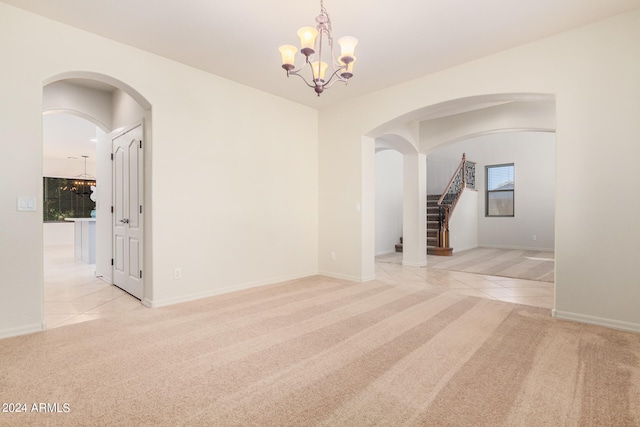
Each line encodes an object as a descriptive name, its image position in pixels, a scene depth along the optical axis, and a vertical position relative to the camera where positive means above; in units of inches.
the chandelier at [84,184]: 428.1 +38.9
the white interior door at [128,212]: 160.4 +0.2
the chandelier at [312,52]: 93.7 +49.0
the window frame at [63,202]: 409.2 +14.4
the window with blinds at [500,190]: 393.7 +28.4
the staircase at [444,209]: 326.6 +3.4
